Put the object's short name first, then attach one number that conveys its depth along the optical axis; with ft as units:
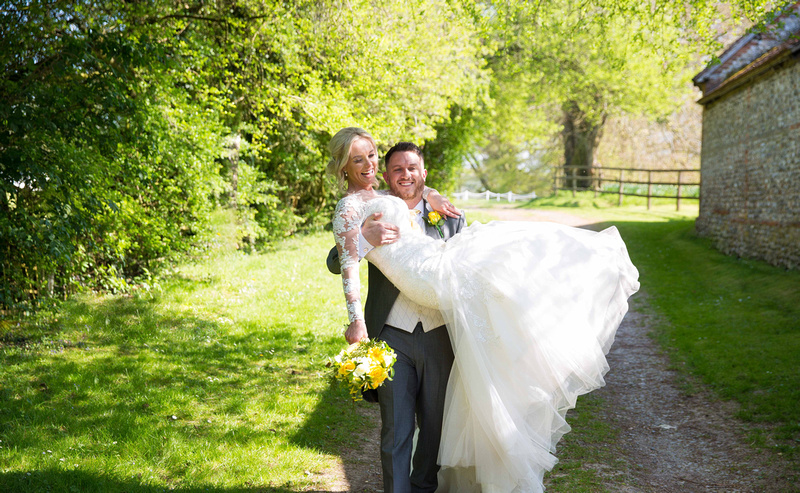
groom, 11.33
